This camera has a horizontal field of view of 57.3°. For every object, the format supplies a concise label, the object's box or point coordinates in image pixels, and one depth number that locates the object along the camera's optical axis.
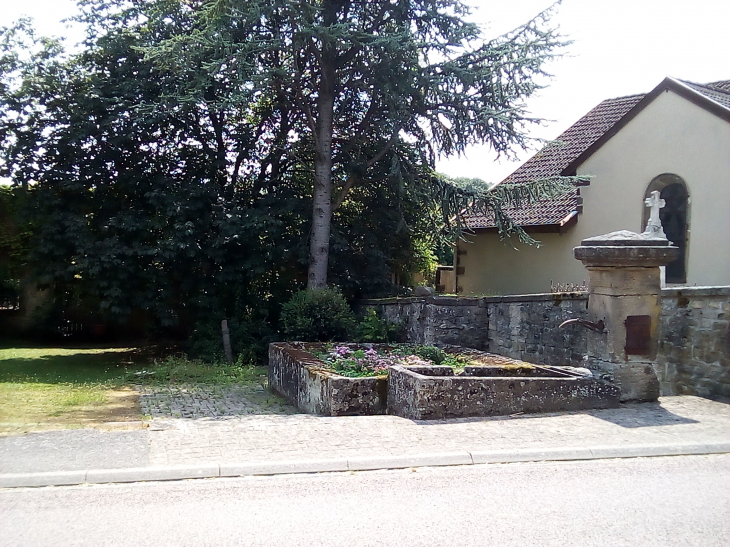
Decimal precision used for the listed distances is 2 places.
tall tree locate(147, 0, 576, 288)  16.11
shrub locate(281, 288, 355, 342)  15.51
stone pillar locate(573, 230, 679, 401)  9.09
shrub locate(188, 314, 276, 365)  17.89
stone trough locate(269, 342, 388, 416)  9.36
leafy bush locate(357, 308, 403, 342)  16.25
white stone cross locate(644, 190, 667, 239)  13.07
